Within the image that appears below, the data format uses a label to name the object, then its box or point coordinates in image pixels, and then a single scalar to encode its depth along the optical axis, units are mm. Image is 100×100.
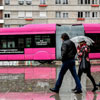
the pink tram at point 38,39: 22625
